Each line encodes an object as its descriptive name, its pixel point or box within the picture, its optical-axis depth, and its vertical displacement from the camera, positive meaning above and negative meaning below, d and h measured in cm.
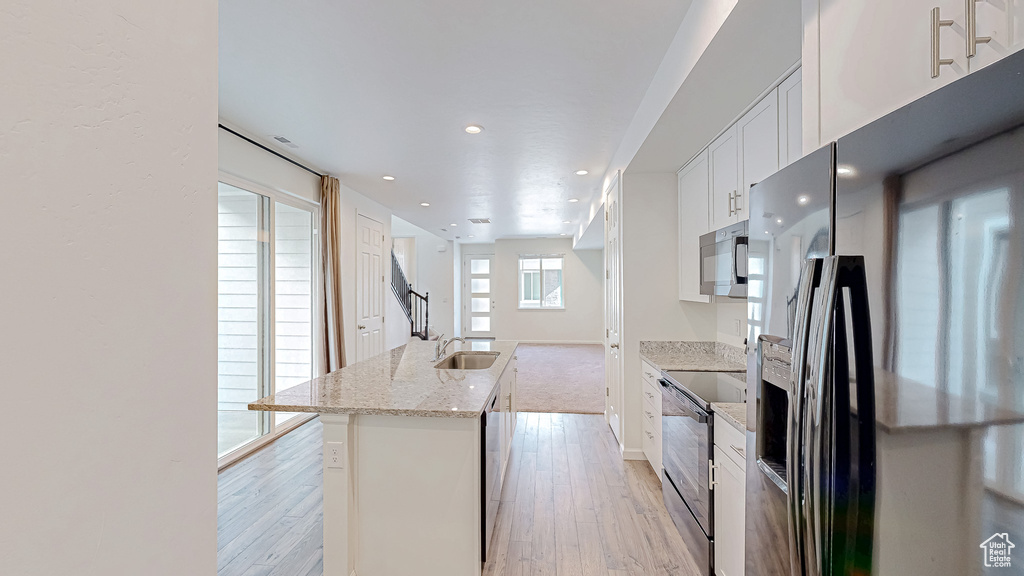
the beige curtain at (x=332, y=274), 424 +11
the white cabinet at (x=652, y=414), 271 -90
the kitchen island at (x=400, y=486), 180 -89
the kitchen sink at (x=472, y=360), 321 -59
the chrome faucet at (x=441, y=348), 303 -47
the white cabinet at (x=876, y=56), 68 +44
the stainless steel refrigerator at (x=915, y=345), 49 -8
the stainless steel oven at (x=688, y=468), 187 -94
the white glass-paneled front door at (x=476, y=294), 1029 -21
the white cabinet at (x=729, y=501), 157 -87
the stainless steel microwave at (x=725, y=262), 206 +13
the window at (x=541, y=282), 968 +8
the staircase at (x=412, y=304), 799 -41
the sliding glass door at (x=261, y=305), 326 -18
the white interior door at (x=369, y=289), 504 -5
